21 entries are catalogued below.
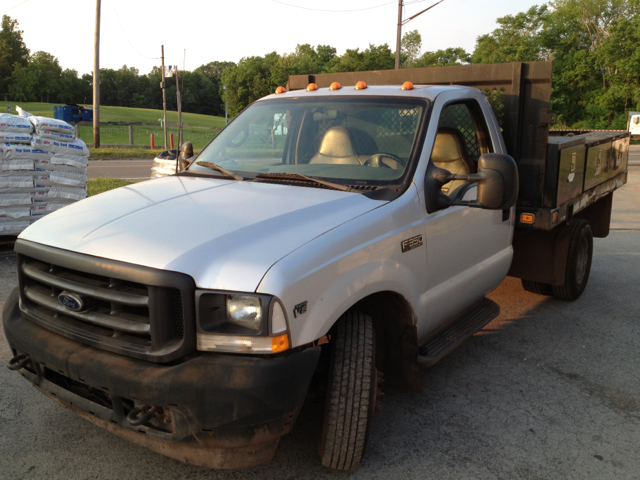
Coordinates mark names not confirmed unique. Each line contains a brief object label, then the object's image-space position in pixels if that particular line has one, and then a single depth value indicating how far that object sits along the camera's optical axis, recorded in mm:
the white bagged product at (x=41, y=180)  7169
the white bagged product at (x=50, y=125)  7133
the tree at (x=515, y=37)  65250
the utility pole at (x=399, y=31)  22734
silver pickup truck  2408
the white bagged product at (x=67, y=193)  7391
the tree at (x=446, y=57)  83812
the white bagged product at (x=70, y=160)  7324
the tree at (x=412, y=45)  93312
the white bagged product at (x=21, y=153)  6836
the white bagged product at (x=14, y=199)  6891
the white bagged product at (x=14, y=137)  6852
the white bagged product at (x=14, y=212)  6898
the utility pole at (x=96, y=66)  22250
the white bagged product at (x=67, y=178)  7353
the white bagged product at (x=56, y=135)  7145
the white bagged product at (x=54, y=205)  7352
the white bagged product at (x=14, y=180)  6871
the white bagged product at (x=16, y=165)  6863
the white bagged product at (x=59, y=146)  7124
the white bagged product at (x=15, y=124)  6910
